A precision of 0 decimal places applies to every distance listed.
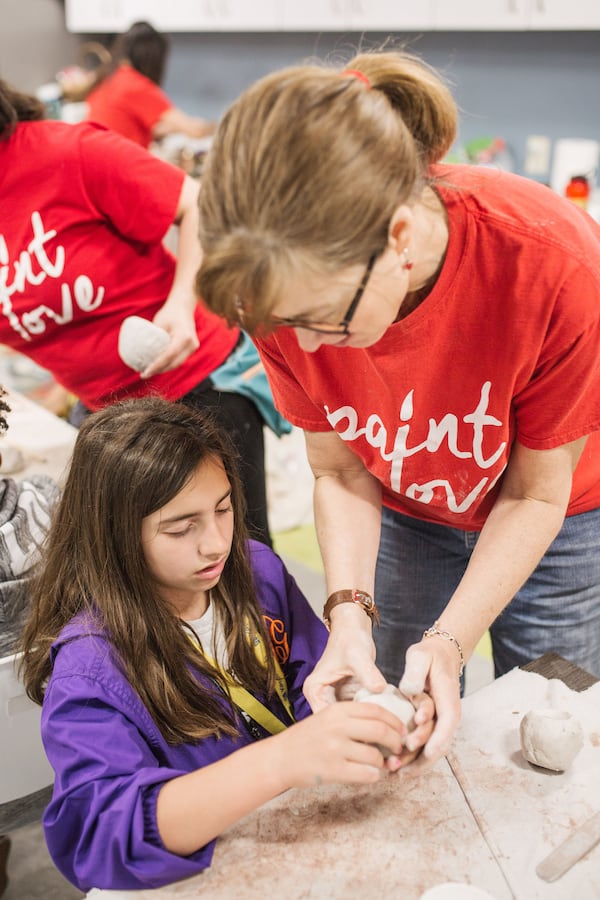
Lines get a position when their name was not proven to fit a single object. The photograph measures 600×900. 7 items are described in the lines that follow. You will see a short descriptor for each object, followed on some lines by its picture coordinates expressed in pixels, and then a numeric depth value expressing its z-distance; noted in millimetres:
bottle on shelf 3154
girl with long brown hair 906
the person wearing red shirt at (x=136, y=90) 3891
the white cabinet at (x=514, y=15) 2959
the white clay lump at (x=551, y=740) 995
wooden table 892
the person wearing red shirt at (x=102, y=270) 1555
